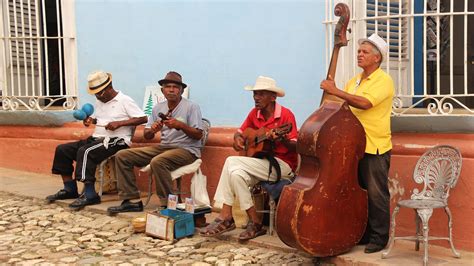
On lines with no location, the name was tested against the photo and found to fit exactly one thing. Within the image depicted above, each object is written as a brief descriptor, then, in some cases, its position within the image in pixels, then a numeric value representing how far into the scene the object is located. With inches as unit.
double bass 161.0
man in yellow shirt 170.6
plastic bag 222.1
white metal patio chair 165.5
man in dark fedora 216.8
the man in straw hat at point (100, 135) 237.9
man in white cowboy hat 190.9
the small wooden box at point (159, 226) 197.8
